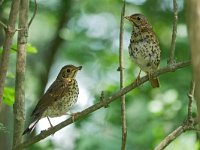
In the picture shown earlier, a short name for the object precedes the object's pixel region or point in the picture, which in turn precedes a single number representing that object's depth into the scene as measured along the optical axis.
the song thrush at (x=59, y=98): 10.95
